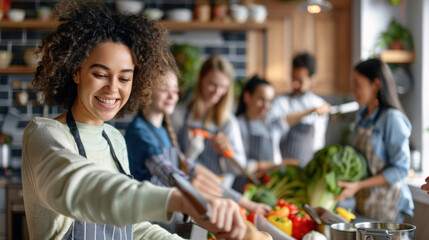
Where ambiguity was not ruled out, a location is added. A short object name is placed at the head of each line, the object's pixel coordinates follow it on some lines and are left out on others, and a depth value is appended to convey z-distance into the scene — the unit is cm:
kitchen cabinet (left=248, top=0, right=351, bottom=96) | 542
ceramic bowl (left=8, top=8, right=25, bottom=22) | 497
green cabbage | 271
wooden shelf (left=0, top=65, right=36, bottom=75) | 499
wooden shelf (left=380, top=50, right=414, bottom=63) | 489
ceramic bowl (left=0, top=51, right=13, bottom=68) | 504
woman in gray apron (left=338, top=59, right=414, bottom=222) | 267
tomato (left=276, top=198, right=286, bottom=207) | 236
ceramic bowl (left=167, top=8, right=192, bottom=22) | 505
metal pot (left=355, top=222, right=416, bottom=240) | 147
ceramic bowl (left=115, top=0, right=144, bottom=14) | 503
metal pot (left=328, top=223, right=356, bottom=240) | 168
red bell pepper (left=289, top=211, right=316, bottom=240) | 212
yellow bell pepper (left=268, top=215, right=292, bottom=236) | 212
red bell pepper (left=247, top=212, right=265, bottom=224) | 221
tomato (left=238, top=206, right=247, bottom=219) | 230
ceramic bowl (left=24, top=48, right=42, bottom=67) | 501
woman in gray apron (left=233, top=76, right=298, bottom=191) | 427
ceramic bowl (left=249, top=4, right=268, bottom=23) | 506
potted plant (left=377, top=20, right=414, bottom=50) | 502
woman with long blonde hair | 382
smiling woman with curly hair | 97
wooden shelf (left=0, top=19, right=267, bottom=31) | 496
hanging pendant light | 354
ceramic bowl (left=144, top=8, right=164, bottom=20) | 504
